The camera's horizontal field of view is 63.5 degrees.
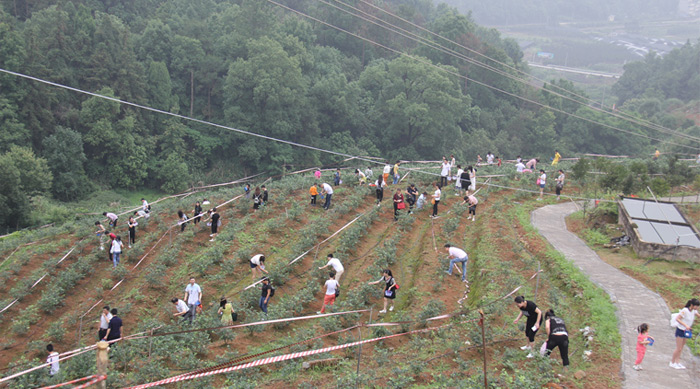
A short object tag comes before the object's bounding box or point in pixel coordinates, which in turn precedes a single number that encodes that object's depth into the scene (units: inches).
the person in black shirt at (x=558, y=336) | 415.5
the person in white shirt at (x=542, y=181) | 981.2
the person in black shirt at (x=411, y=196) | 873.5
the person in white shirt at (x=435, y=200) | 831.1
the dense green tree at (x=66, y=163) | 1550.2
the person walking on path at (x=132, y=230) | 849.5
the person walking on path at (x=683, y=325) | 424.2
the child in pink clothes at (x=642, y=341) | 421.1
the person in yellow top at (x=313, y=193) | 941.2
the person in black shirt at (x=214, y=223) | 845.8
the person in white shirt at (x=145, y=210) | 963.3
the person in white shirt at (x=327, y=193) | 925.9
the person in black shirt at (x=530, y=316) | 438.6
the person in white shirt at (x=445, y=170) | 974.4
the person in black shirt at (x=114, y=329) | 525.3
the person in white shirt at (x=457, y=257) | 613.2
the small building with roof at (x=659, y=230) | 658.2
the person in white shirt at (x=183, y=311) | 571.8
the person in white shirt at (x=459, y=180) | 927.0
